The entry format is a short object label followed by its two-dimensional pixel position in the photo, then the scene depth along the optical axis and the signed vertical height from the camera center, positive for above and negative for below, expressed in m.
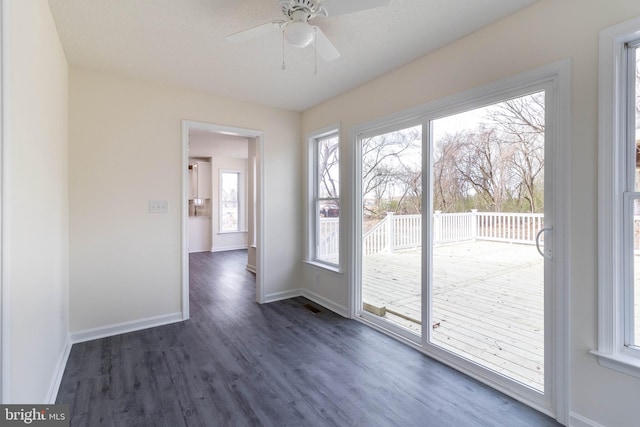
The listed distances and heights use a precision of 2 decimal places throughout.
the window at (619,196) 1.59 +0.09
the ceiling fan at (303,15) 1.63 +1.12
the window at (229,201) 8.31 +0.33
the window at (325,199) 3.84 +0.19
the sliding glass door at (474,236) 1.99 -0.19
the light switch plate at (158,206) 3.22 +0.07
